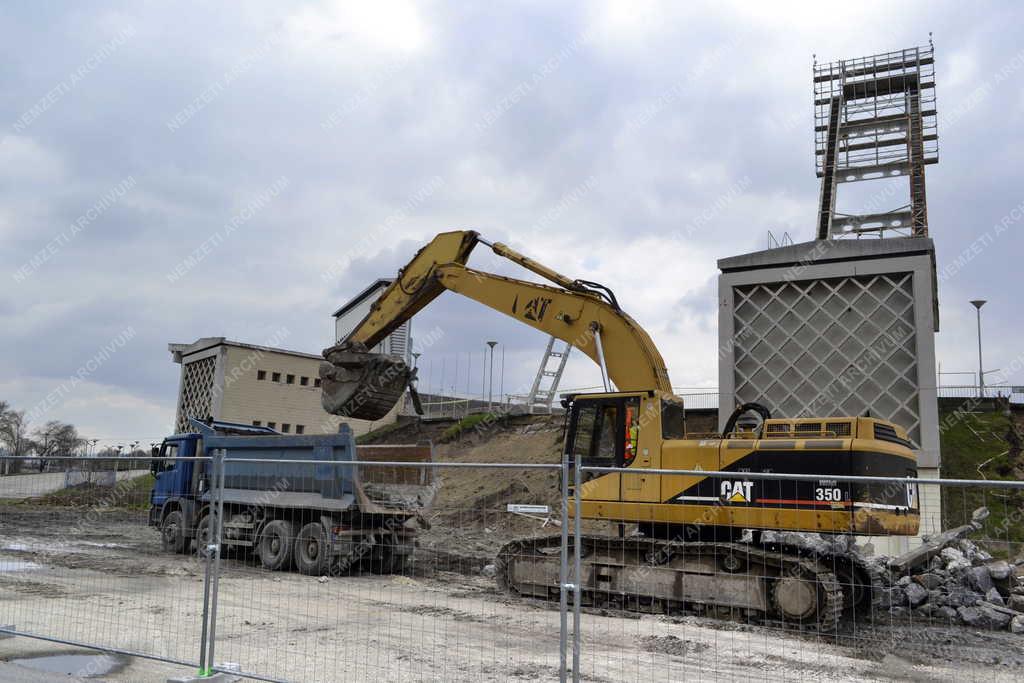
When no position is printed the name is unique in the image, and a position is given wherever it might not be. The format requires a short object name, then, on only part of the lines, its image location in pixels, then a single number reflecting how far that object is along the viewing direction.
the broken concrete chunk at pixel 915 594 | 9.31
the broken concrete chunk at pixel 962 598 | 9.62
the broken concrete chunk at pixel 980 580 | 10.28
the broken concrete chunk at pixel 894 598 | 9.04
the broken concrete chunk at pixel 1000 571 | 10.36
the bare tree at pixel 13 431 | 45.30
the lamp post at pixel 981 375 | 21.92
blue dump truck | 11.40
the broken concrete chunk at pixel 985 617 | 9.16
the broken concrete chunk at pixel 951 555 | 11.02
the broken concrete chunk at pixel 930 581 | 10.08
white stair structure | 29.64
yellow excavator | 8.96
